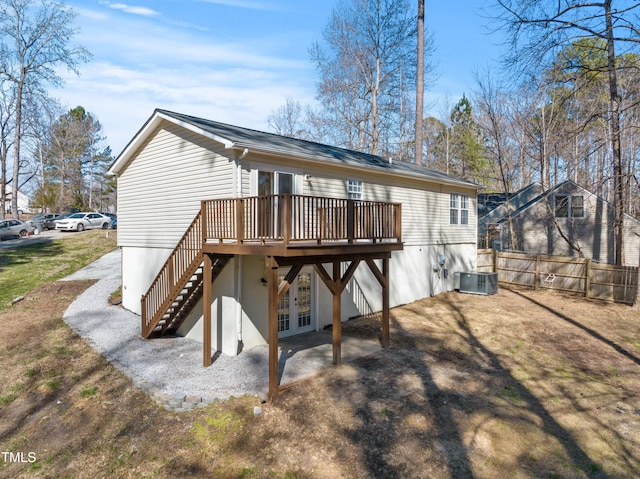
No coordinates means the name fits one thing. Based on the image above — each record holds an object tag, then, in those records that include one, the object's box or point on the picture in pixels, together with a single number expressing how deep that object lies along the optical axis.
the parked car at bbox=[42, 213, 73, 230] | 29.68
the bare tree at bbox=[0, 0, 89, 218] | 26.34
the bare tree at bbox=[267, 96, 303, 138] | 30.94
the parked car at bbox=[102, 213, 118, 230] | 31.85
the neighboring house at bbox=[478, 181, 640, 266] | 20.62
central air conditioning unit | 15.75
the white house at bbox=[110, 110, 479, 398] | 7.70
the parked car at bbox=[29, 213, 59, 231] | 28.23
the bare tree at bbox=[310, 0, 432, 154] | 23.22
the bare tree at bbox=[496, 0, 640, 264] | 9.97
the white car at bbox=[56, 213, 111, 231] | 28.36
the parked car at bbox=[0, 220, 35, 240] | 24.59
